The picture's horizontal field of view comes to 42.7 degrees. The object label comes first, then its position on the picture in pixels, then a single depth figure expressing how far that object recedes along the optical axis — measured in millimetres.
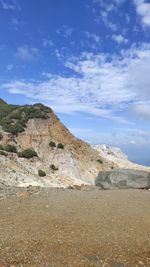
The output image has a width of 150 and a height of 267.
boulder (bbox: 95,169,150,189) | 11928
